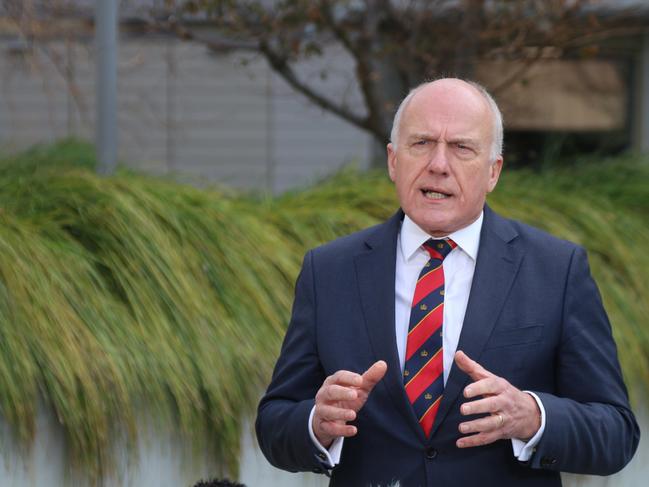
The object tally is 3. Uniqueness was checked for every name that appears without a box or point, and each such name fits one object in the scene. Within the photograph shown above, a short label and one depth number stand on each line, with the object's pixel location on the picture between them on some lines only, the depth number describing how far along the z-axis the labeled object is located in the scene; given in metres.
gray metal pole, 10.07
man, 4.32
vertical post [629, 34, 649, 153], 23.39
